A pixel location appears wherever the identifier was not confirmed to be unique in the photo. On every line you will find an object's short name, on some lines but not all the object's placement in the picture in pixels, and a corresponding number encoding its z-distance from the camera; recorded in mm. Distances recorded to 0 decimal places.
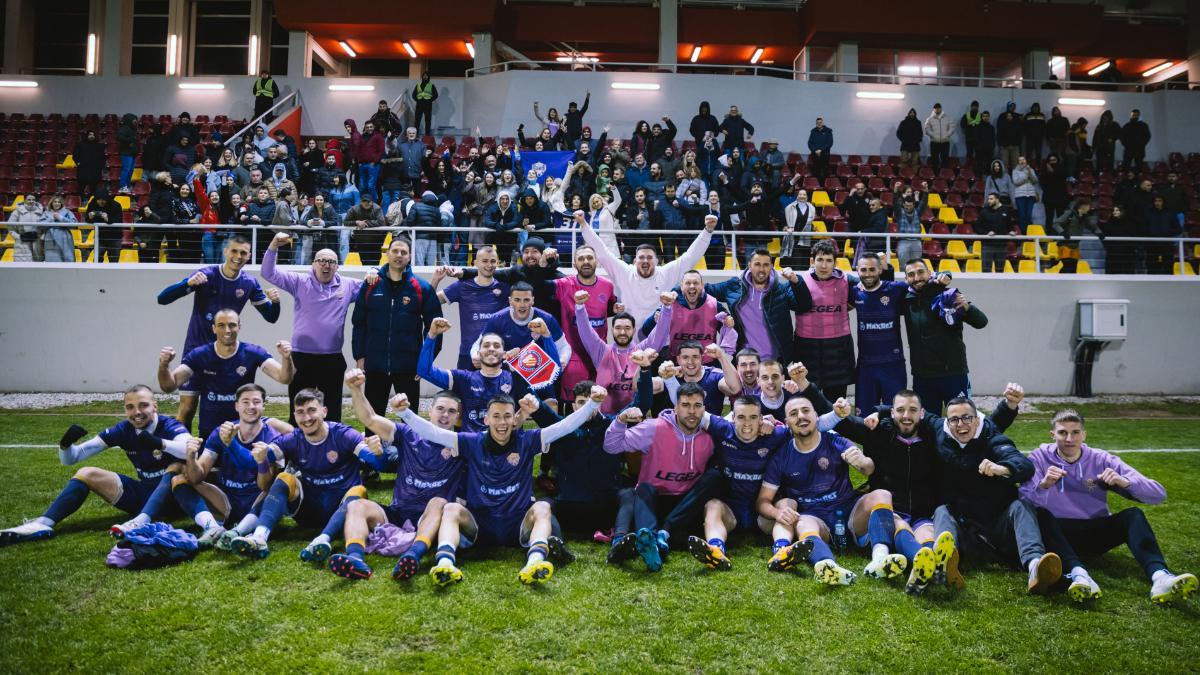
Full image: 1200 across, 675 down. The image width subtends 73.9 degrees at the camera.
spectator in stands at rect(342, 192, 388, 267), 12828
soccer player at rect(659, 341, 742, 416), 6773
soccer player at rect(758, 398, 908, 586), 5770
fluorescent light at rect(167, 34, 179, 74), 22781
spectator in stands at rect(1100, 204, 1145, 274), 14305
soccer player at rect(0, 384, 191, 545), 6211
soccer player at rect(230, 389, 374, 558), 6070
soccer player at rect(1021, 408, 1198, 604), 5379
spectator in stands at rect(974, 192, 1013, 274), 14014
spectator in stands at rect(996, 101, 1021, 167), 18266
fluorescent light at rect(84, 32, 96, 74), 22234
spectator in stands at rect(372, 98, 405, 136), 16547
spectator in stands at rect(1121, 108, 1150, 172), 18219
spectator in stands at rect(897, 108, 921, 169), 18594
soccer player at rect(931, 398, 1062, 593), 5555
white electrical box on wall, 13531
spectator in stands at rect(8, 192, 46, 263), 13609
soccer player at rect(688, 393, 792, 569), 6039
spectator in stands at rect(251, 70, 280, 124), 19453
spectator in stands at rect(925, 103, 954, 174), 18766
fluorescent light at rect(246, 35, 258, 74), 23172
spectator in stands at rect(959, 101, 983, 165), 18544
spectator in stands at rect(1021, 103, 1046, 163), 18234
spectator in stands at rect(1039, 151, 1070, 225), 16062
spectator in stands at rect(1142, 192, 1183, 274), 14289
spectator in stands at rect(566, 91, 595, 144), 17172
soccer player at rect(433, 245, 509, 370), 8203
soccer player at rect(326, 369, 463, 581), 5735
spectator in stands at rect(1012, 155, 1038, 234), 15883
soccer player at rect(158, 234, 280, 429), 7850
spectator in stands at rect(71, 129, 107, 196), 16922
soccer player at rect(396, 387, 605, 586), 5781
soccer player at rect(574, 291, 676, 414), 7238
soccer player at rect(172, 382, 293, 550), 6156
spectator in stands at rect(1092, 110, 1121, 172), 18312
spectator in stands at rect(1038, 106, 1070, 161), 18328
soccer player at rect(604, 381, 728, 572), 6039
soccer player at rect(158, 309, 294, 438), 7035
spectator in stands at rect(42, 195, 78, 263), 13586
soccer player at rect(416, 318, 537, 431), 6684
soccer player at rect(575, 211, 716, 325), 8367
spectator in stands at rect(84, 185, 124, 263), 13711
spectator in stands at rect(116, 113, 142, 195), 17938
